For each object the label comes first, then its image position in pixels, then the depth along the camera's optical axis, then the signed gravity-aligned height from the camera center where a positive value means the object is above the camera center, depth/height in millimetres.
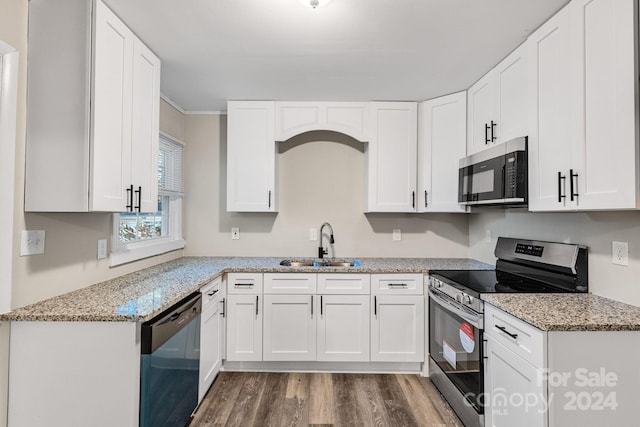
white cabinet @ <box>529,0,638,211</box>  1406 +524
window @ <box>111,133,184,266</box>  2518 -59
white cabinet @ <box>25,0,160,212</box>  1616 +511
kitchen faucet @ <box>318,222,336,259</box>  3412 -254
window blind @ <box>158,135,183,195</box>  3205 +476
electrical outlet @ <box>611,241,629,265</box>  1739 -169
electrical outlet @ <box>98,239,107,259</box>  2122 -211
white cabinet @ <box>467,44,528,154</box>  2145 +811
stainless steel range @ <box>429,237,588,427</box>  1987 -507
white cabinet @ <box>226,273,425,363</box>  2834 -859
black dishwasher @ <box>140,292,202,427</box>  1538 -768
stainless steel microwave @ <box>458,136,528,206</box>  2082 +297
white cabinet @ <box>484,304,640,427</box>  1433 -664
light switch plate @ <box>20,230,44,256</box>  1582 -134
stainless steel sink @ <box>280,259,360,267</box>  3225 -435
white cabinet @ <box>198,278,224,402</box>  2347 -876
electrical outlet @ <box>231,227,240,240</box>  3518 -193
